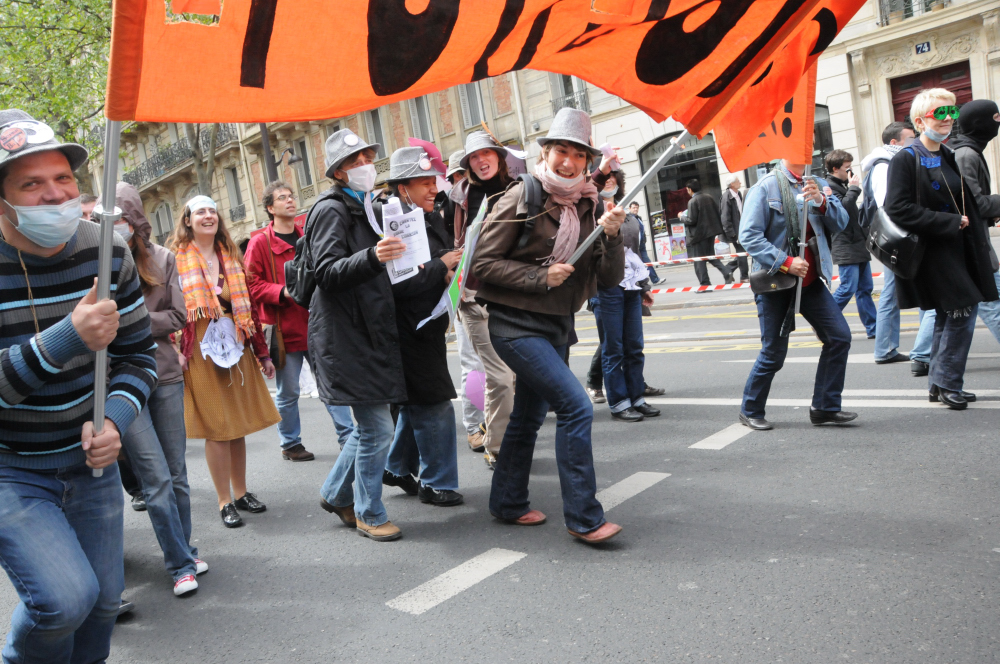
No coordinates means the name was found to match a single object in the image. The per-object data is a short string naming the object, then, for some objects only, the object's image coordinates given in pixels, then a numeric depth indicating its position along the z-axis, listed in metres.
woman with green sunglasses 5.63
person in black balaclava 6.23
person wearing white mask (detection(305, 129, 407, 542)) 4.38
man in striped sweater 2.41
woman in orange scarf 5.16
